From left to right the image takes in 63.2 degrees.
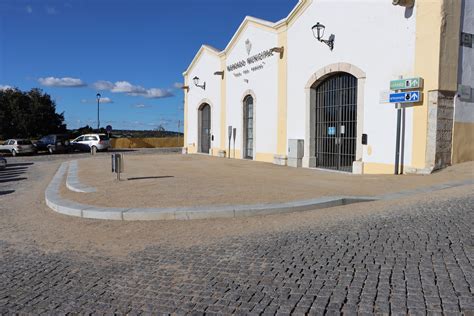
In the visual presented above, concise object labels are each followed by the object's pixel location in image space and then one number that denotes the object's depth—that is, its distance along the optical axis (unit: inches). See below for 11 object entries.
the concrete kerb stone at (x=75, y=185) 378.3
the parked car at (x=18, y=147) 1213.1
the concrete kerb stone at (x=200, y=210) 269.3
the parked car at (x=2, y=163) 735.7
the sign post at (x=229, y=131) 895.7
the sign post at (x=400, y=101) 466.0
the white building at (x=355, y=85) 453.7
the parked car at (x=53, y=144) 1291.8
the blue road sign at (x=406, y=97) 457.2
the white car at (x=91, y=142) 1343.5
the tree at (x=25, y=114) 1756.9
